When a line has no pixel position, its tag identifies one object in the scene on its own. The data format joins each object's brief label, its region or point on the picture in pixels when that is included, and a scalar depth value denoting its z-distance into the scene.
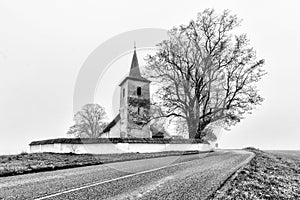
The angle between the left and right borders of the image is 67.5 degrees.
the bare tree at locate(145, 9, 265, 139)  24.25
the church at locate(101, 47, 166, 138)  33.41
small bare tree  44.38
